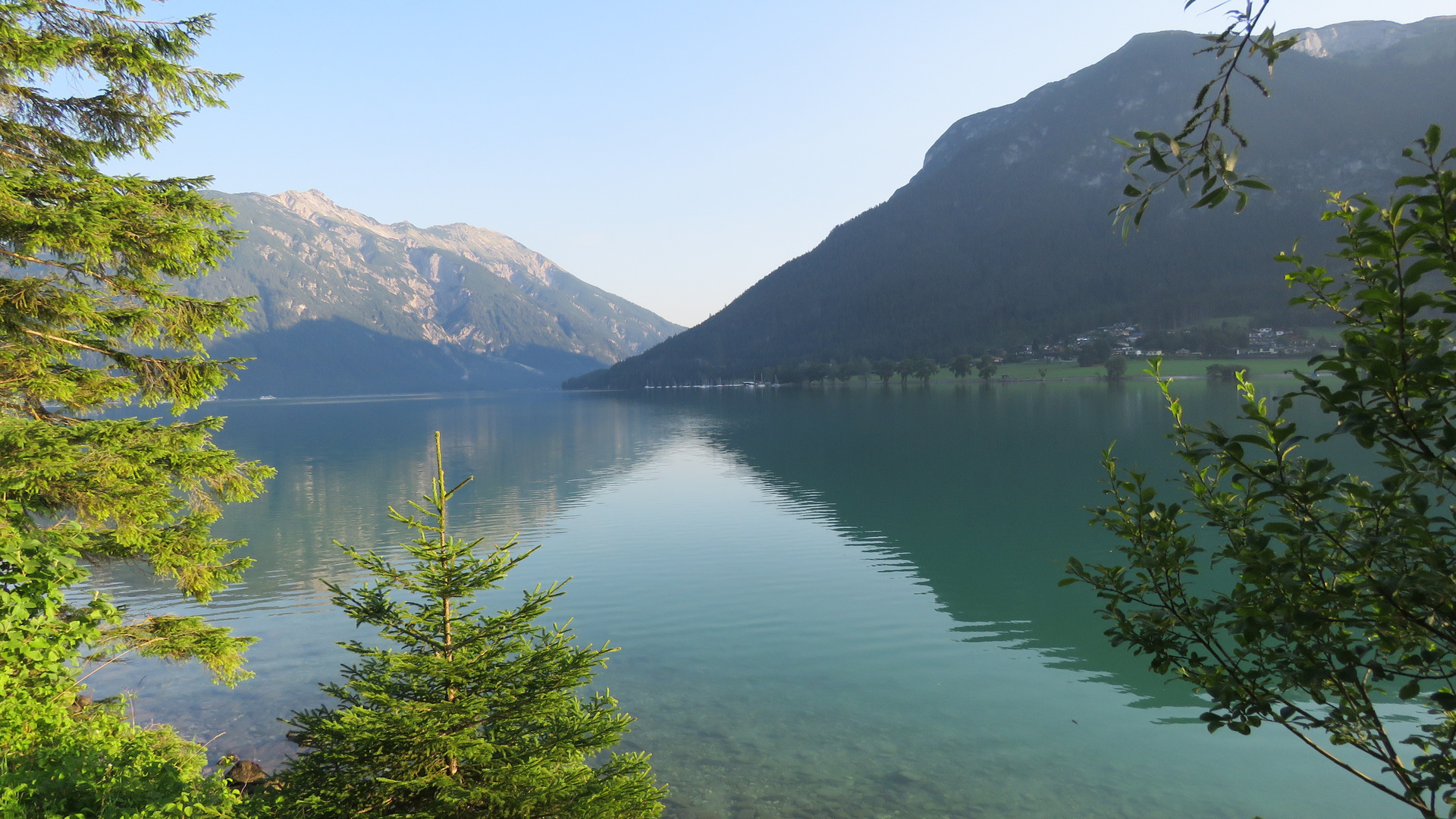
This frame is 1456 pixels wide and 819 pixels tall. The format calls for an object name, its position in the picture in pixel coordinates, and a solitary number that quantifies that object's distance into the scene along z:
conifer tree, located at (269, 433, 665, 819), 7.34
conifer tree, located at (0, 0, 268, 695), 8.85
